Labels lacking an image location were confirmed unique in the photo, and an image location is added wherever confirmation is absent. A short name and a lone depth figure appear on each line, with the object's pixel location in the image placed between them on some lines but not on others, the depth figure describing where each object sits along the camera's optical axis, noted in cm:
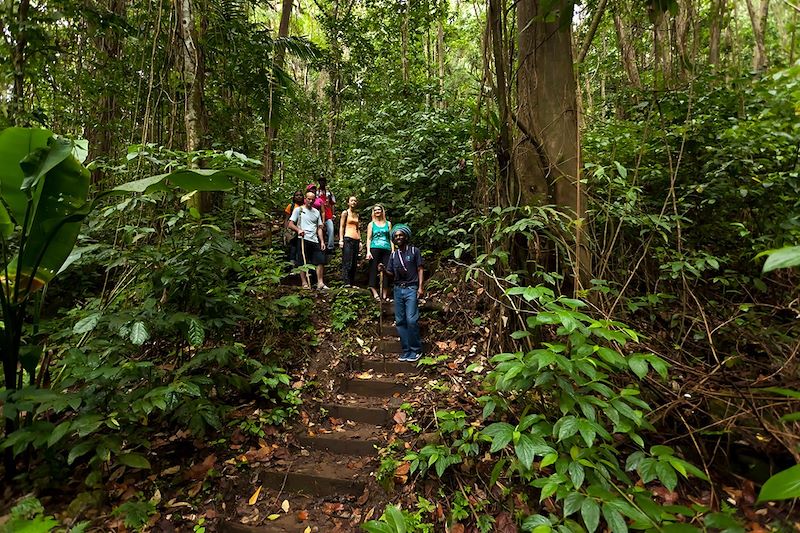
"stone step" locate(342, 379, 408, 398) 412
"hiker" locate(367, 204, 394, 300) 578
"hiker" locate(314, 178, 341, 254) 697
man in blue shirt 455
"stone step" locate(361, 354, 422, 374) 441
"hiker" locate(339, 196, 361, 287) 614
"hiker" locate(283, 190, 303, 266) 613
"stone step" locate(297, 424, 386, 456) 339
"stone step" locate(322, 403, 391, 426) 374
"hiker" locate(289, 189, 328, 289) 594
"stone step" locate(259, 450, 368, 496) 306
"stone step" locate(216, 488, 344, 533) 274
